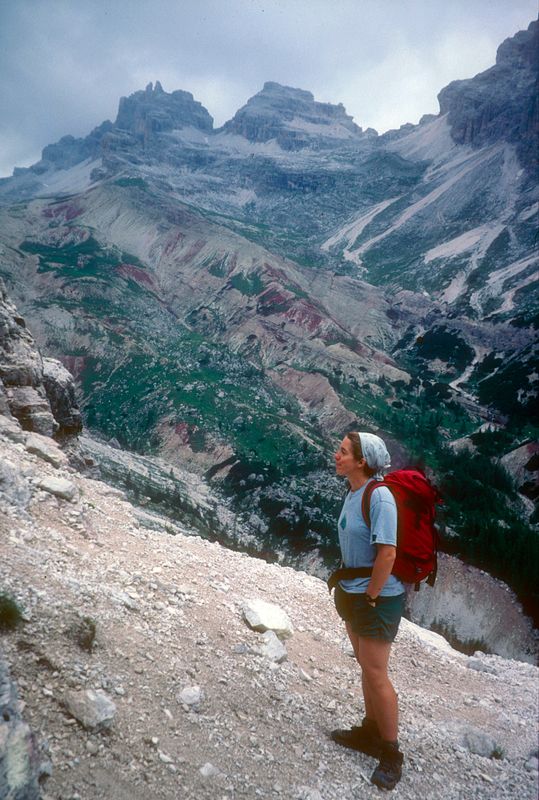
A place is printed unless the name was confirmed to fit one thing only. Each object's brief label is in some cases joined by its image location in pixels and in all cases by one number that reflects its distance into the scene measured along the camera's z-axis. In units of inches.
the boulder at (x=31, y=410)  481.4
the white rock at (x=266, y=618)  228.1
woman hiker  143.2
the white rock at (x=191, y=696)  153.9
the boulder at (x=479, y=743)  199.6
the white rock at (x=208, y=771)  132.1
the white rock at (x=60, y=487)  263.0
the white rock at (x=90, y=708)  125.0
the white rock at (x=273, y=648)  205.6
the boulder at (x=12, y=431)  336.2
